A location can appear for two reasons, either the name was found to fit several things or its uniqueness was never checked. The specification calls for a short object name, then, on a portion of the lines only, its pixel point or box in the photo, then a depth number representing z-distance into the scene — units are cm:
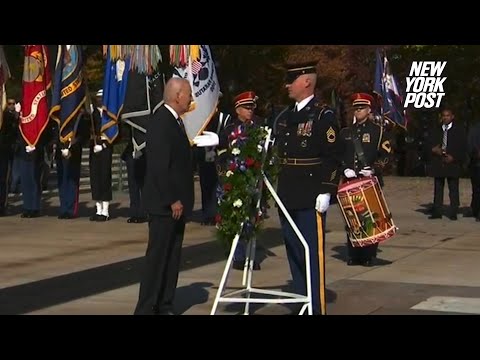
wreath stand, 782
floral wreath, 788
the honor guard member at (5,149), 1638
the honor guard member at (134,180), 1522
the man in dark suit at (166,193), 780
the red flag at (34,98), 1584
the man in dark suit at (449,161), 1666
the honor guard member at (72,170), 1588
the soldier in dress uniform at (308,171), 801
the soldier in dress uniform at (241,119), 1073
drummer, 1103
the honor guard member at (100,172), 1560
